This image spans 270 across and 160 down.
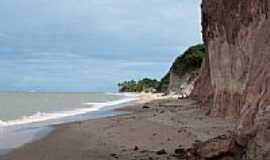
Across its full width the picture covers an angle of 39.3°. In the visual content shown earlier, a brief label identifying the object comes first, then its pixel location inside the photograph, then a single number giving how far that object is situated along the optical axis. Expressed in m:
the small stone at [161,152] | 10.34
